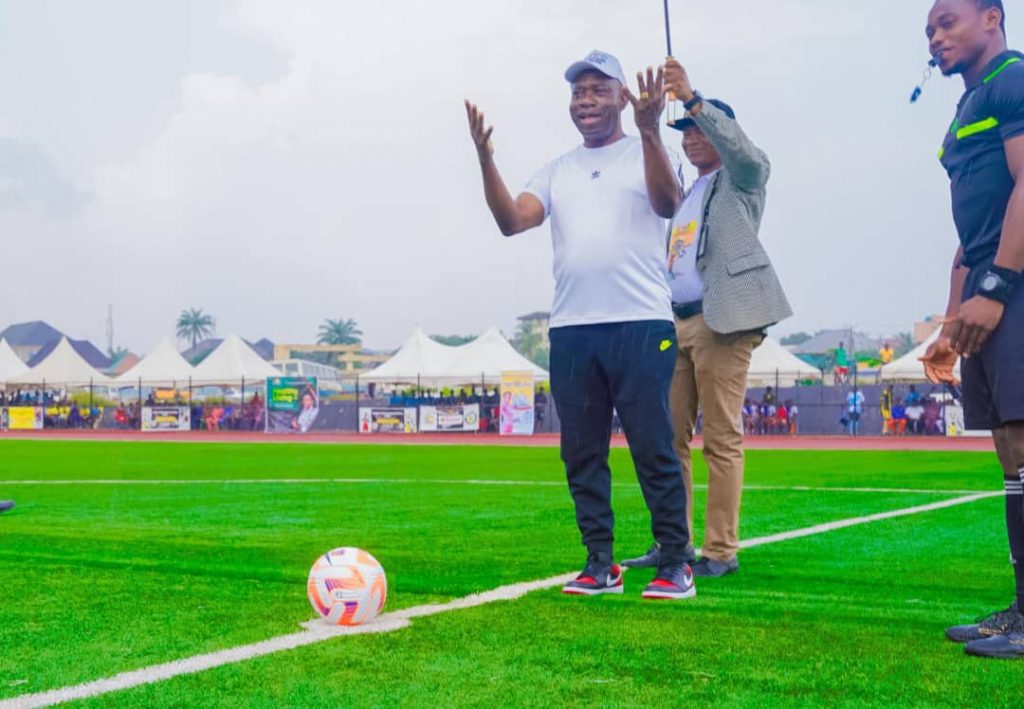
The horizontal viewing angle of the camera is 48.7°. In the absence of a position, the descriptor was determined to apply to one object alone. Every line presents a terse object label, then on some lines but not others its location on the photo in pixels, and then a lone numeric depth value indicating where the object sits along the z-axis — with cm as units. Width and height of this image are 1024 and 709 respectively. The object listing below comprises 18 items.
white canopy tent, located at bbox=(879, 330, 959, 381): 3544
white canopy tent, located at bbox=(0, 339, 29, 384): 5047
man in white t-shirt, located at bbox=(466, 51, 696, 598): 462
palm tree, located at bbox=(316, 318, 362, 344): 17562
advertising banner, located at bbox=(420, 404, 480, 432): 3653
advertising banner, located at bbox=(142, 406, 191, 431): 4309
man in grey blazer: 520
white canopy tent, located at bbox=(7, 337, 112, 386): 4822
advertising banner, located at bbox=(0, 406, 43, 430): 4575
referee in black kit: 342
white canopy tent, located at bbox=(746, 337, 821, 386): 3769
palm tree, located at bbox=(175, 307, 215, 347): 17362
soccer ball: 386
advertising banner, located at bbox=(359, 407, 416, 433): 3769
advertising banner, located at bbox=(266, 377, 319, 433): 3991
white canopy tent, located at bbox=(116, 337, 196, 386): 4459
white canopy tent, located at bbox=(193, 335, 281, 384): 4538
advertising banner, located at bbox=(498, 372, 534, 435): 3447
